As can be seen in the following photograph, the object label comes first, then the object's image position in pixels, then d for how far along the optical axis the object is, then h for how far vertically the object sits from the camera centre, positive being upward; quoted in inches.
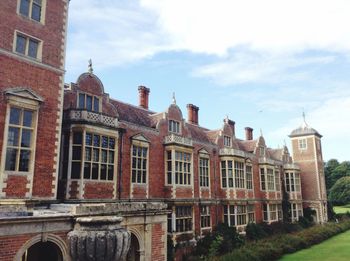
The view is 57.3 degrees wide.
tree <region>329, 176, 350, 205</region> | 2569.9 +23.5
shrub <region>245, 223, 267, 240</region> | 970.1 -110.4
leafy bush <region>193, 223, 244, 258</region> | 745.0 -112.9
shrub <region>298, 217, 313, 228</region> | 1281.0 -109.5
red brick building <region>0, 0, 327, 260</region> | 443.2 +73.4
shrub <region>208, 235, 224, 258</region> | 710.8 -116.0
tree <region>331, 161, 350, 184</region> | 3056.1 +215.9
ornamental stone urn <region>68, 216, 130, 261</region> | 253.1 -35.4
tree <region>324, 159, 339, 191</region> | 3064.0 +258.5
